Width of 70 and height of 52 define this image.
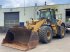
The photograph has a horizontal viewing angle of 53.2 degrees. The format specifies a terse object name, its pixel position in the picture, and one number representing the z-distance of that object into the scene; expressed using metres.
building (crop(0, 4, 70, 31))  11.31
